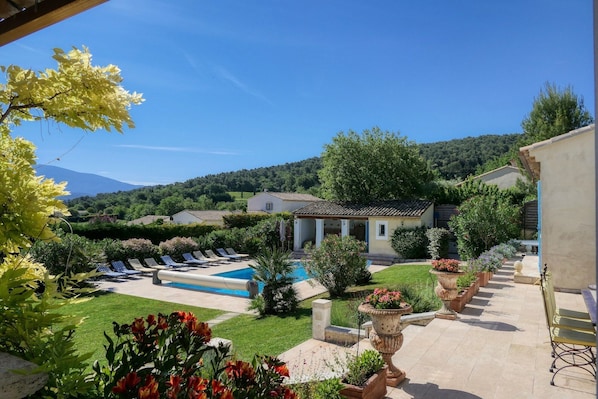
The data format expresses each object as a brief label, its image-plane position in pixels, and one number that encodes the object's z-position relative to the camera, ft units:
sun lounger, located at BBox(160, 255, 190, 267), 64.75
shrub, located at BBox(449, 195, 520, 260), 55.36
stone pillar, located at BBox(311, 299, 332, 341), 26.76
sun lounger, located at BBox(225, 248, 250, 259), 78.86
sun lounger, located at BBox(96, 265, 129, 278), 54.60
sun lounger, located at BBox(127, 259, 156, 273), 59.77
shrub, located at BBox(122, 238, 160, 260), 63.16
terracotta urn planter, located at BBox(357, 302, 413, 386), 16.92
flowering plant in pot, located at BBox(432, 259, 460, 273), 27.09
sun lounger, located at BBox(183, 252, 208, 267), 68.11
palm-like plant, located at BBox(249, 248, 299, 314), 36.14
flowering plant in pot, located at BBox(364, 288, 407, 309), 17.30
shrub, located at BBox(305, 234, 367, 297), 41.63
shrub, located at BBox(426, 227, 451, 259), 69.56
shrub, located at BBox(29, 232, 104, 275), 44.92
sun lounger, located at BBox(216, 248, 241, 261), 75.89
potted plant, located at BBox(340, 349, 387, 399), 13.87
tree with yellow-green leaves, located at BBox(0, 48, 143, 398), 4.94
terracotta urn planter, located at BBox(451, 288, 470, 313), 28.27
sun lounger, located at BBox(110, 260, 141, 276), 57.82
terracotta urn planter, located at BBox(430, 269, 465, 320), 26.40
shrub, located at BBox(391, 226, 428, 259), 73.51
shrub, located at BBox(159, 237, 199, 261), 69.10
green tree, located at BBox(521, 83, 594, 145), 85.51
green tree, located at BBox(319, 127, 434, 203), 100.48
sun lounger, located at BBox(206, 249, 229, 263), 73.58
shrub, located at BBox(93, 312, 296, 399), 5.42
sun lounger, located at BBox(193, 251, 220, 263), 71.51
